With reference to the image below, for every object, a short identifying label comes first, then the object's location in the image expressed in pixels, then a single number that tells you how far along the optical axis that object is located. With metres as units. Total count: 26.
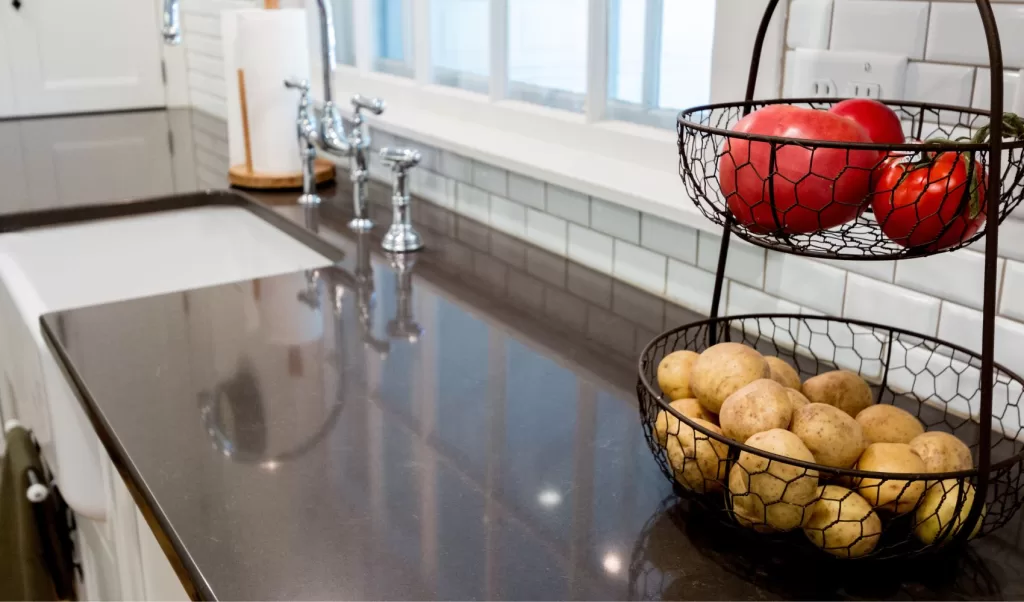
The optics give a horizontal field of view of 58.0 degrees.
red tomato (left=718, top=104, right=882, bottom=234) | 0.65
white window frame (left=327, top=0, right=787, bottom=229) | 1.13
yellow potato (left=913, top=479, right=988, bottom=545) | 0.66
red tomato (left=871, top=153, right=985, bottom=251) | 0.63
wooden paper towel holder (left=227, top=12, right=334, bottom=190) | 1.93
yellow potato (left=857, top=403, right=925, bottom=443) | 0.72
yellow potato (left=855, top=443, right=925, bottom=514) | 0.66
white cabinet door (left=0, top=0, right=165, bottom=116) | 2.78
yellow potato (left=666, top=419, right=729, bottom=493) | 0.70
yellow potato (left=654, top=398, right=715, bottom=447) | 0.74
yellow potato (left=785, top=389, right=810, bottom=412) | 0.71
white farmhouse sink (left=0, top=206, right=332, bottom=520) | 1.55
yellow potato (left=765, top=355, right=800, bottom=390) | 0.79
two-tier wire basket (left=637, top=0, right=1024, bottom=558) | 0.62
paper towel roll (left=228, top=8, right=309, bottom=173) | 1.85
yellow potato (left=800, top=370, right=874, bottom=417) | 0.78
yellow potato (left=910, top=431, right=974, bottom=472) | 0.67
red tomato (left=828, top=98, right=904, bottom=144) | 0.70
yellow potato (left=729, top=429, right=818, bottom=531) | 0.66
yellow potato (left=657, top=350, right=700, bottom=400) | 0.80
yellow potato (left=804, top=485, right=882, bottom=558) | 0.66
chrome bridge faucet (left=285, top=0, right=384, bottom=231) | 1.67
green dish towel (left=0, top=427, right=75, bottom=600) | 1.60
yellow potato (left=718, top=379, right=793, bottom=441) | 0.69
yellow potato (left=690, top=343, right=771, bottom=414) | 0.74
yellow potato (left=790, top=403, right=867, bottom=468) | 0.68
